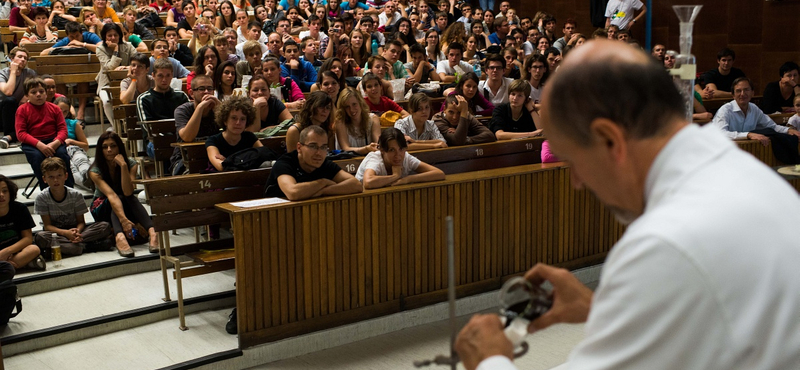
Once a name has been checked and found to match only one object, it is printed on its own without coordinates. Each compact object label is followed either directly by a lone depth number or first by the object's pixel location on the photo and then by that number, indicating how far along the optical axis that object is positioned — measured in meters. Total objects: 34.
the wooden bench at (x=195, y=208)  4.66
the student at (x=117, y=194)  5.77
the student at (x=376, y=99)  6.97
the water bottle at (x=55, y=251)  5.41
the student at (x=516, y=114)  6.80
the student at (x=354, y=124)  6.10
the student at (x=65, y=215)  5.54
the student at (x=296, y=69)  8.36
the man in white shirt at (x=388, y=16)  12.39
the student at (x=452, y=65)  9.17
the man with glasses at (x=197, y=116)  5.96
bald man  0.86
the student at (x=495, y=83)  7.86
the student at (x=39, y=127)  6.69
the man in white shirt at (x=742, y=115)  6.86
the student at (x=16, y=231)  5.12
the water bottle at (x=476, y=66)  9.58
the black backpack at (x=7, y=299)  4.46
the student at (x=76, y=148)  6.80
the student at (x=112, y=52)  8.41
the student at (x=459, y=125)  6.36
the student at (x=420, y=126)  6.10
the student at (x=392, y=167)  4.90
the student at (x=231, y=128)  5.56
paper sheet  4.43
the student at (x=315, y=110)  5.79
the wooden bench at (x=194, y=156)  5.64
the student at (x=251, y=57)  7.79
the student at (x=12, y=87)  7.71
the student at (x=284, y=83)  7.28
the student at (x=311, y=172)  4.55
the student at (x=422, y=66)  9.06
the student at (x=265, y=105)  6.43
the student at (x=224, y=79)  7.01
